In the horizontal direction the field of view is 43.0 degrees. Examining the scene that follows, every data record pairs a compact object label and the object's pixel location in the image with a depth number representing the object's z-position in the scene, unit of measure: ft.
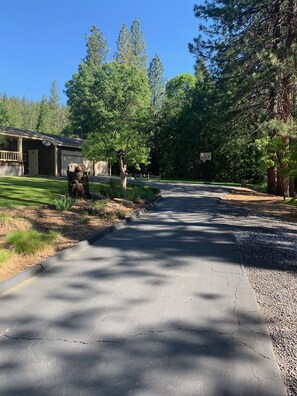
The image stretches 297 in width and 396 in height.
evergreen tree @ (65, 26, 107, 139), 139.54
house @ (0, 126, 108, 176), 86.28
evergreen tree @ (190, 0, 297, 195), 54.70
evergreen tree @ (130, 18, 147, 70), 190.90
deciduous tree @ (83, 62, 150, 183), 132.87
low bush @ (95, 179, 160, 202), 47.09
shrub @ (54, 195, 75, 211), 33.22
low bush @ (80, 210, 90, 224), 29.99
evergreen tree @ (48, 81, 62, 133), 283.51
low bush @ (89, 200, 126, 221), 33.88
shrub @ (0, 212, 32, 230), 24.45
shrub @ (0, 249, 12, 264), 17.87
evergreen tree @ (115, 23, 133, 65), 187.62
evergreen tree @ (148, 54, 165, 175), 181.59
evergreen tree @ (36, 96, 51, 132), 228.43
